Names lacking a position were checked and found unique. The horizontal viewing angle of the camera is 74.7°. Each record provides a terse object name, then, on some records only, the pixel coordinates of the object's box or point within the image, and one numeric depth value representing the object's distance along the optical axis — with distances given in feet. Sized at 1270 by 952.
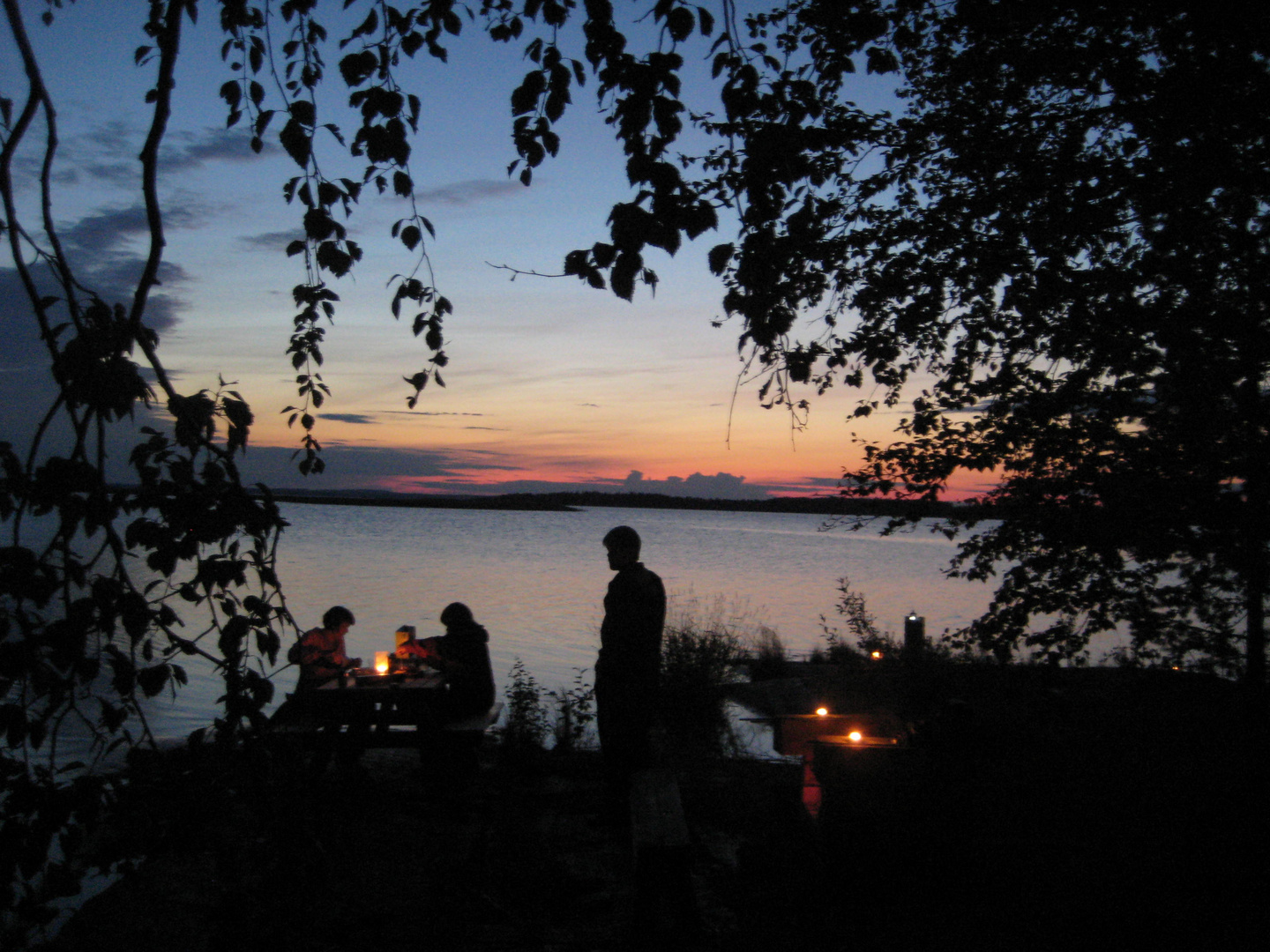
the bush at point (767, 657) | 44.04
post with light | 35.47
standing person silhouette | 15.20
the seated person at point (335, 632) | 17.46
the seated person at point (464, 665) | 19.66
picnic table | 18.34
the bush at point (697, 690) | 27.32
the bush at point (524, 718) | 22.41
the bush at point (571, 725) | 24.16
